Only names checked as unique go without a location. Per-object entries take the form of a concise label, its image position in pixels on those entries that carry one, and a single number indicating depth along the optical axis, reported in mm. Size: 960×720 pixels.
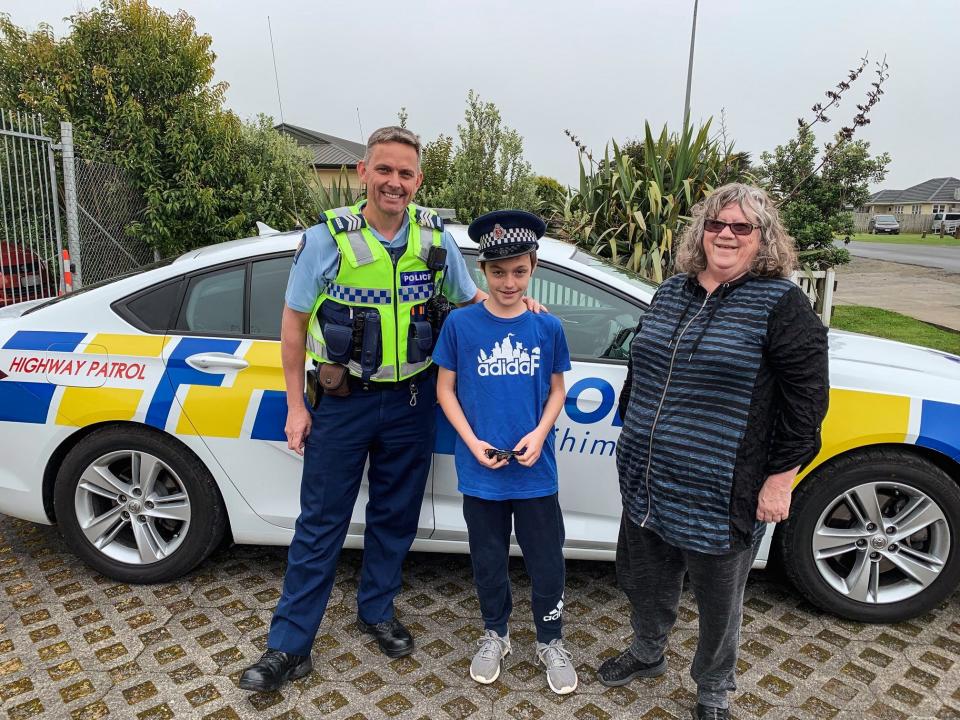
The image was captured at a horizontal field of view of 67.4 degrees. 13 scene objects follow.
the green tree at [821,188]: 7559
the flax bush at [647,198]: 6375
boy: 2232
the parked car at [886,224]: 58938
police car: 2637
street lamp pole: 12914
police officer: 2316
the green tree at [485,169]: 6723
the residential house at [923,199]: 88156
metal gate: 6707
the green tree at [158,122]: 7836
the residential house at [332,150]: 30403
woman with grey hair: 1848
